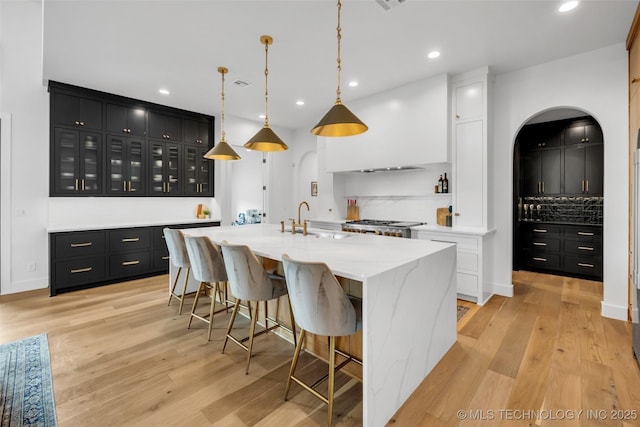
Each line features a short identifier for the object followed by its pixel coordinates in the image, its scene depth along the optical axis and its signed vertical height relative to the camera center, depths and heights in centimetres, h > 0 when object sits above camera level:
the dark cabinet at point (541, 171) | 480 +71
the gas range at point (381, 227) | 400 -19
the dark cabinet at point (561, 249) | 443 -55
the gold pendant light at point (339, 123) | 218 +71
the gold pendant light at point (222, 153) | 335 +69
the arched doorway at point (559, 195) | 446 +30
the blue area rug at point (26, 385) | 172 -116
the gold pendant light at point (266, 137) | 288 +75
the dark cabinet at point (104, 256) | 390 -61
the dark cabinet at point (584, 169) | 443 +69
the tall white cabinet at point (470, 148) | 364 +84
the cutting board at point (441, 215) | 425 -2
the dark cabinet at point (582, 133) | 444 +124
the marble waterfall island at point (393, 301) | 157 -54
